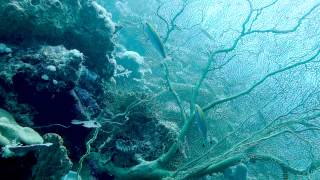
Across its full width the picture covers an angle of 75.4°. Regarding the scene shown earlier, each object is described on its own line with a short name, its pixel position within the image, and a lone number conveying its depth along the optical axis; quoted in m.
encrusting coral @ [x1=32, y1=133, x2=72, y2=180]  2.13
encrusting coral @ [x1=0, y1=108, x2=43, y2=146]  1.96
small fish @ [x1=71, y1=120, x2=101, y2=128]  2.56
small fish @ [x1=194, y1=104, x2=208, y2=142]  2.84
